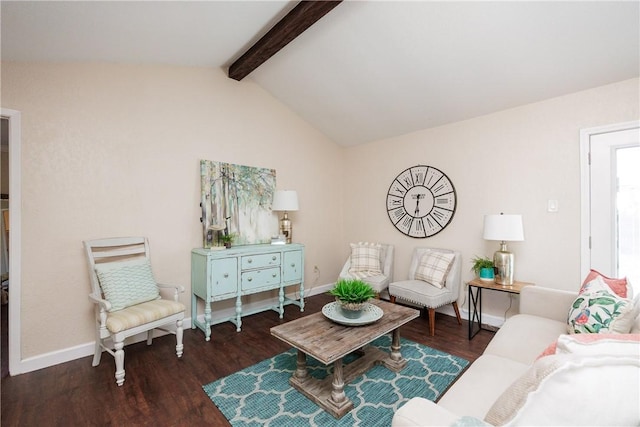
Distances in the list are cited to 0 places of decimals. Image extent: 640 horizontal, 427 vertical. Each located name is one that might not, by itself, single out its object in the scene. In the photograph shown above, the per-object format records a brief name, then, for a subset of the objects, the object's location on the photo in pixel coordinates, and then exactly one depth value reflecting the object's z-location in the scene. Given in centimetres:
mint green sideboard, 286
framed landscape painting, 317
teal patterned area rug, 172
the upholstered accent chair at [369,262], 374
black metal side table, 262
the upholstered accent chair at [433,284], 290
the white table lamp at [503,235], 262
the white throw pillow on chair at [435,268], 316
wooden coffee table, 176
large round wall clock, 345
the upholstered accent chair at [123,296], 210
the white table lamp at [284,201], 352
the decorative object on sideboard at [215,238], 312
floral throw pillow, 151
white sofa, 75
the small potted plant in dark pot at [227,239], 317
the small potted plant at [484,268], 282
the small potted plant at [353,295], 205
